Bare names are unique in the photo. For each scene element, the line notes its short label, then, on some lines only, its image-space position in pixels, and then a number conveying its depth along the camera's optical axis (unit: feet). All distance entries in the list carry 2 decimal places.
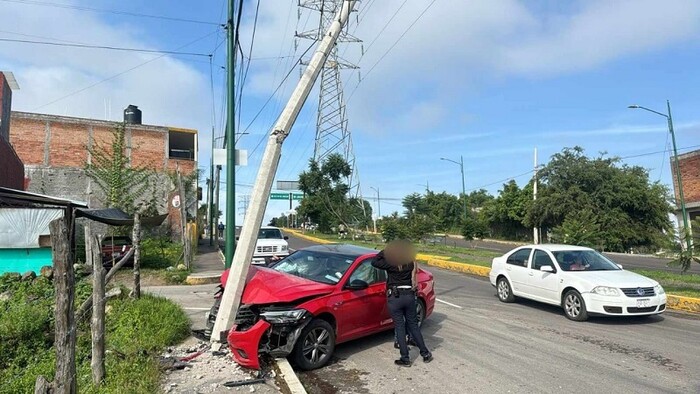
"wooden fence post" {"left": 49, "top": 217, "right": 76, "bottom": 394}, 13.96
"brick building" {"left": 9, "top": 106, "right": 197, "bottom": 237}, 93.61
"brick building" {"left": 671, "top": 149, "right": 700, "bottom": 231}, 114.32
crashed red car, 19.92
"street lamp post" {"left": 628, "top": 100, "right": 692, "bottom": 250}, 95.60
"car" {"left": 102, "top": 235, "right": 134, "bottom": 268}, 54.39
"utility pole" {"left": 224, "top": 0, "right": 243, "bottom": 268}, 40.63
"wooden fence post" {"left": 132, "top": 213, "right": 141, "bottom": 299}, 30.30
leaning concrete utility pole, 22.47
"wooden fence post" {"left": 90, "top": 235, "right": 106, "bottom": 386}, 17.84
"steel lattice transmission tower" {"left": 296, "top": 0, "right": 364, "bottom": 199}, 122.96
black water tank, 124.77
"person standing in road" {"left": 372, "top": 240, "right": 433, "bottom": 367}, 21.35
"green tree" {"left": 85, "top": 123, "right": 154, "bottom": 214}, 65.05
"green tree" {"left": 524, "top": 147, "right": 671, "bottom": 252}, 134.82
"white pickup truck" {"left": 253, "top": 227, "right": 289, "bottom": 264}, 62.32
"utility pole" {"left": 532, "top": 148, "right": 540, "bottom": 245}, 148.97
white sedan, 30.68
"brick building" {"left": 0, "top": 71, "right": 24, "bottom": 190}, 52.85
